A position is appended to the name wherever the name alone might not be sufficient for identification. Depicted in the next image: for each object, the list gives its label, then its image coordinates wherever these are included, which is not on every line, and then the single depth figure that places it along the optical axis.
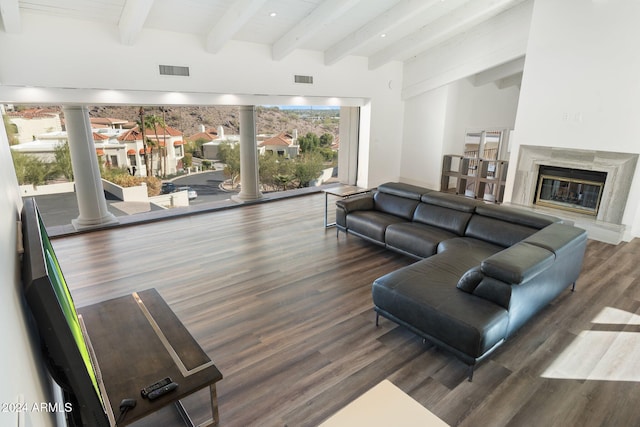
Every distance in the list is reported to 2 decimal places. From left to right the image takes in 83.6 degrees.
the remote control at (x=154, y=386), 1.87
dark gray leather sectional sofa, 2.67
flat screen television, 1.05
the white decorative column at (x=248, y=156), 6.98
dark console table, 1.88
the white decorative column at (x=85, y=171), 5.32
